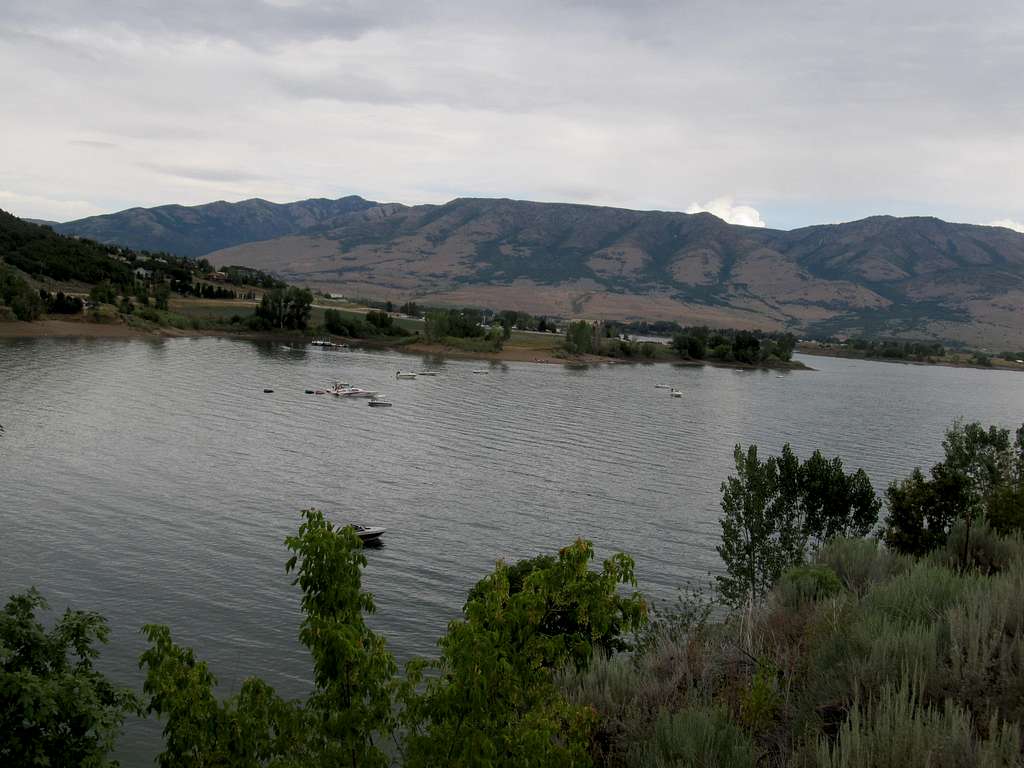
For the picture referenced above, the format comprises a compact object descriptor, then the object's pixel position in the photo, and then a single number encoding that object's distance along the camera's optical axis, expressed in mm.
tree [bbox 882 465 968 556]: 27719
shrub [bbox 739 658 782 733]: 10195
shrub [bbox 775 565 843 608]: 16641
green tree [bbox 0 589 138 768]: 9672
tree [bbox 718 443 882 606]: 30375
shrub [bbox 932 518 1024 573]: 19344
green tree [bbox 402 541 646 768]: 9117
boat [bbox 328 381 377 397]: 91612
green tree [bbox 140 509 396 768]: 9664
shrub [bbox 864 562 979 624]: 11883
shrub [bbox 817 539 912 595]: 18828
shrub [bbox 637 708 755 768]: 9008
